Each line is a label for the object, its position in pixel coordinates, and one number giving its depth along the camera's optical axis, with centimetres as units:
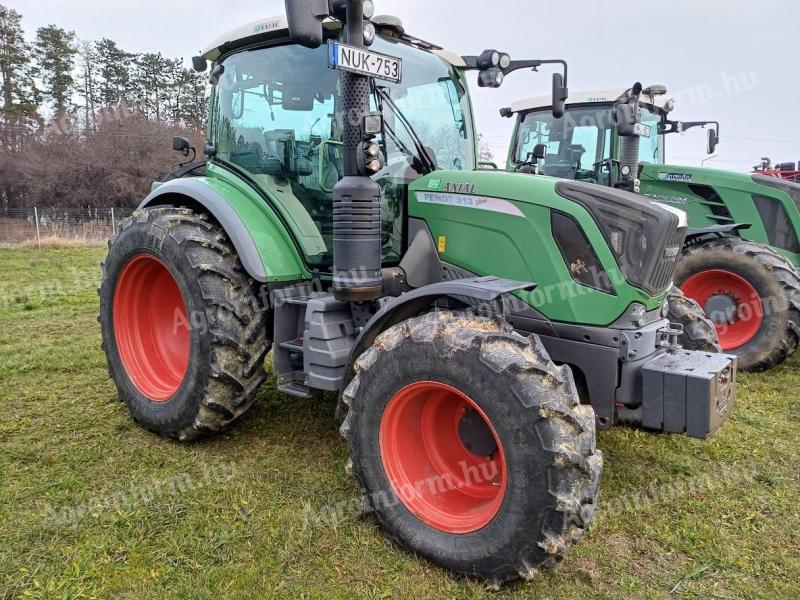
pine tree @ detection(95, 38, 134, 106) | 3150
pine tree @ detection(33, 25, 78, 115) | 2966
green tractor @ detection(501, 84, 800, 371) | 530
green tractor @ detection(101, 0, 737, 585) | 233
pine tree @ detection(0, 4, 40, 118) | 2839
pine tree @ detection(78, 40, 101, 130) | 3102
